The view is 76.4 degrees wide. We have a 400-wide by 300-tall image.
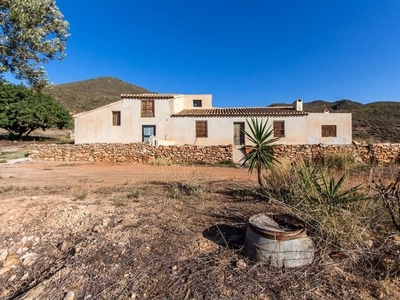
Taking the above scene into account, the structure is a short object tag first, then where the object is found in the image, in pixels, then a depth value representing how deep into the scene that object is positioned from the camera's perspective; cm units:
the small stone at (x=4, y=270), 296
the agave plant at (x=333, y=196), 343
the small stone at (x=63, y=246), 337
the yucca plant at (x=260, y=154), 564
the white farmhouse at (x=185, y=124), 2064
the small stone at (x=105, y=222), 398
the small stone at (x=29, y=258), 313
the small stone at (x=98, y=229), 376
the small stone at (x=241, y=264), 272
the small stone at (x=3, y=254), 324
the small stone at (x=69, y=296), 239
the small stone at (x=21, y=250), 340
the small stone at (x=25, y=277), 282
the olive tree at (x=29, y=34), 492
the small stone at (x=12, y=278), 281
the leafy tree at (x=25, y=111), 2589
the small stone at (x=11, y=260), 311
